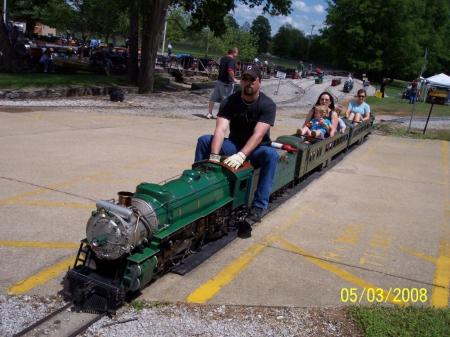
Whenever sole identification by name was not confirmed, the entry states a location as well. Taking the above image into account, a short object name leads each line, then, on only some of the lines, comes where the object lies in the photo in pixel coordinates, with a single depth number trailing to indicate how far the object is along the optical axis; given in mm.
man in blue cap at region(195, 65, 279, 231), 5578
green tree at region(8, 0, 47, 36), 55281
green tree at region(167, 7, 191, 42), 57781
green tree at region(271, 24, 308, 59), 132625
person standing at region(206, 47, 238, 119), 14422
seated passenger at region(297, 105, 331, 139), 9047
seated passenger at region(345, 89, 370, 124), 12612
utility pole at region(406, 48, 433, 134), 35262
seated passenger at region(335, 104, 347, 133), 10387
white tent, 35031
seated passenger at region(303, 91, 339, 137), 9180
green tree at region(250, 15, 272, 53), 154875
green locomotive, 3850
